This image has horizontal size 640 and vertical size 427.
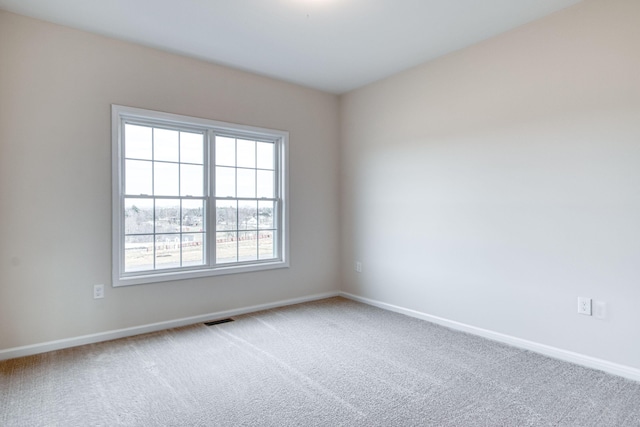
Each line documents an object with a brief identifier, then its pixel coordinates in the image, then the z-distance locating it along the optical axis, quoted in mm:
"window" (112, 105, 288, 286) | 3441
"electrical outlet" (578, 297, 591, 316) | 2715
